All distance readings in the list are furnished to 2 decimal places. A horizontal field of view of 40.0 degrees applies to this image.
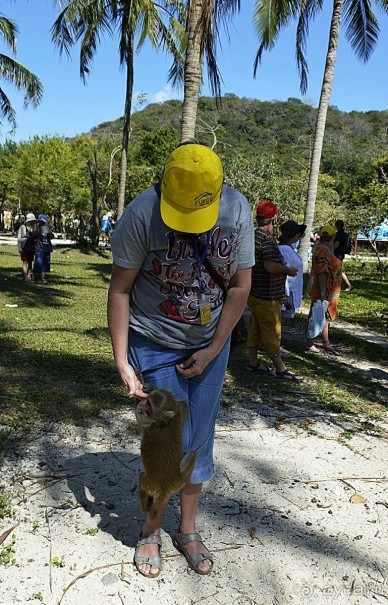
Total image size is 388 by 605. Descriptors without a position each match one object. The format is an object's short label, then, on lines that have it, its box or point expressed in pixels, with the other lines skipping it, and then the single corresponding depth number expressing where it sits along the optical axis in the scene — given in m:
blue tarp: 18.33
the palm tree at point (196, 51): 6.22
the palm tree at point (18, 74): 17.92
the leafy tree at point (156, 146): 44.06
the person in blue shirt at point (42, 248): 12.29
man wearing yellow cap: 1.94
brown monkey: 2.11
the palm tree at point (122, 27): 14.98
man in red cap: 4.82
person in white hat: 11.82
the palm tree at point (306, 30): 12.00
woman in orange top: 6.41
